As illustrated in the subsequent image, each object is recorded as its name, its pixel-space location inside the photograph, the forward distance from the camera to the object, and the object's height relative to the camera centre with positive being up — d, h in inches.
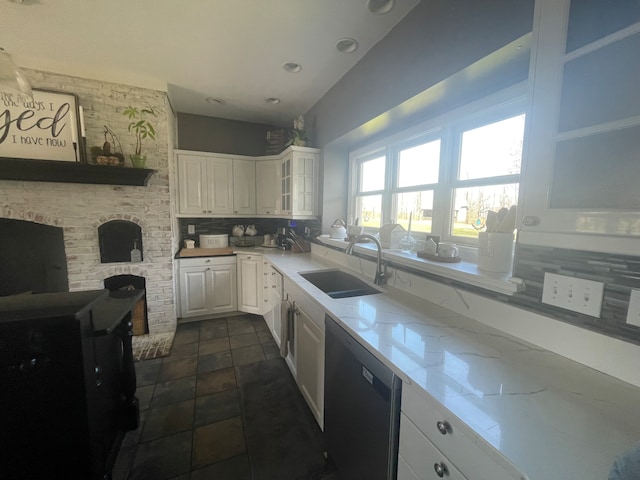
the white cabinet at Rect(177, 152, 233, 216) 129.0 +15.6
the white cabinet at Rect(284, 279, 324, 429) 59.8 -34.6
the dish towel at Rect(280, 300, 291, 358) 79.9 -36.4
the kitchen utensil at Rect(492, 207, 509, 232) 48.4 +0.6
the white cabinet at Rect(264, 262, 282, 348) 95.2 -34.4
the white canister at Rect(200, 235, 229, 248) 136.2 -14.4
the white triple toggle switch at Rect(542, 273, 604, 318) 32.2 -9.9
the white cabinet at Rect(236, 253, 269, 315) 126.0 -34.8
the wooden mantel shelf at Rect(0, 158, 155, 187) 87.4 +14.3
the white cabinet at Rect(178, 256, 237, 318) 122.2 -35.3
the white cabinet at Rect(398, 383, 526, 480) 23.0 -23.8
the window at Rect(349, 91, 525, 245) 55.7 +12.8
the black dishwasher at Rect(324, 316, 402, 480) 35.9 -32.1
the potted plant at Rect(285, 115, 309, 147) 115.7 +36.9
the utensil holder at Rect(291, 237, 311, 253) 127.2 -15.4
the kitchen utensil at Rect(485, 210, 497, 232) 49.2 -0.3
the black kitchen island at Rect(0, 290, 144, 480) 39.4 -28.5
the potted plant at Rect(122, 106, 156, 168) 101.0 +35.4
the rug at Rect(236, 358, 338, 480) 55.2 -54.6
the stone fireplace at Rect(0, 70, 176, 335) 93.2 +3.2
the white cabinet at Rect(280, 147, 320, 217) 114.4 +15.8
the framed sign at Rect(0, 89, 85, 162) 88.4 +30.1
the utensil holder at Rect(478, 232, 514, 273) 47.0 -6.1
